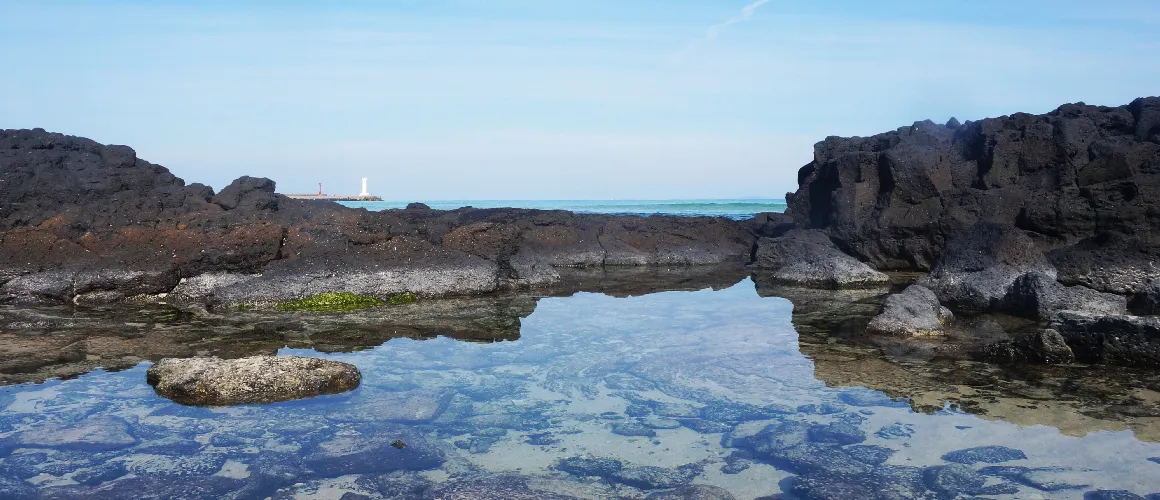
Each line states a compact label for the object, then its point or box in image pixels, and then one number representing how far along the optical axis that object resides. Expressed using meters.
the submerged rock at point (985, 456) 5.87
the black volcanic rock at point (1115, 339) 8.73
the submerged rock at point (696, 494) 5.25
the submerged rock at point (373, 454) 5.81
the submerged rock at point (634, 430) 6.64
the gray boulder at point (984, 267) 13.32
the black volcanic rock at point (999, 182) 15.68
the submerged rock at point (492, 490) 5.27
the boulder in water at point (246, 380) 7.46
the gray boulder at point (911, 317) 10.98
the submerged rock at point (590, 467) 5.73
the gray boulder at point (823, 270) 17.02
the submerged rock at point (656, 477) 5.50
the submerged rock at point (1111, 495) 5.12
